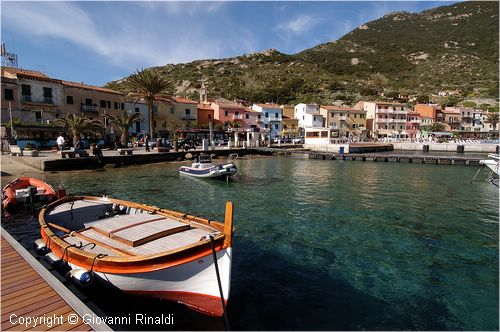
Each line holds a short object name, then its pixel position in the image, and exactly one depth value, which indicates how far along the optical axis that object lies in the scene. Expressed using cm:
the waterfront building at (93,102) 4641
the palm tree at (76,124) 3656
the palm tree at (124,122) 4409
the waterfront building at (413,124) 9112
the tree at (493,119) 9500
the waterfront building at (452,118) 9706
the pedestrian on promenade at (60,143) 3611
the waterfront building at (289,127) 8038
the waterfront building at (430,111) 9446
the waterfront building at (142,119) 5691
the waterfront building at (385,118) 8700
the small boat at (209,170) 2684
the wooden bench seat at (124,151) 3674
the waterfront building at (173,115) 6119
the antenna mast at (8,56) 4781
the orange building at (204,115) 6925
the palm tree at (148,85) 4600
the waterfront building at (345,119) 8275
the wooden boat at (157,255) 681
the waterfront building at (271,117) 7681
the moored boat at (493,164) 2728
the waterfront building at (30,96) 3959
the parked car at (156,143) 4681
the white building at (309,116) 8088
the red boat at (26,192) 1600
